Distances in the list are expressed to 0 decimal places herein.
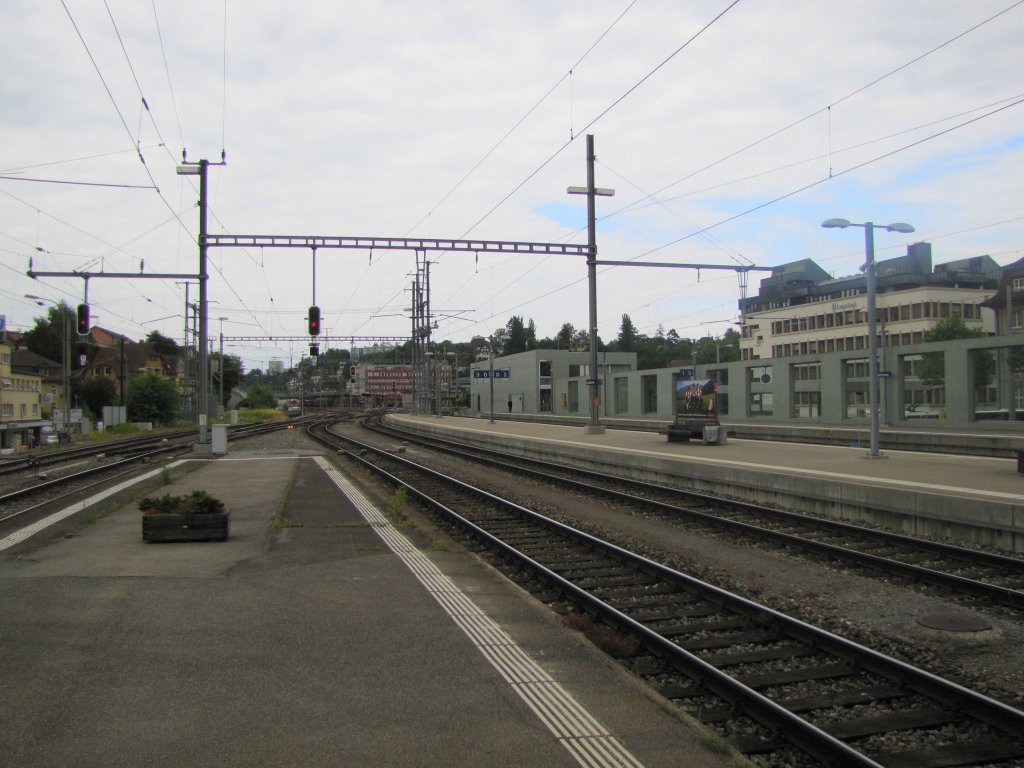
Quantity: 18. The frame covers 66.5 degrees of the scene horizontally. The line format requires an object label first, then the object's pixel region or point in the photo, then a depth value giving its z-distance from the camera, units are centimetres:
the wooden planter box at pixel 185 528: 1027
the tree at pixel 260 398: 9506
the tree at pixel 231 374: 10506
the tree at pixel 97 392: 7481
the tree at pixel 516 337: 15600
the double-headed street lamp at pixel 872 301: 1872
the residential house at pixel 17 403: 4722
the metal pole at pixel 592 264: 2867
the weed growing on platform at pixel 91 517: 1116
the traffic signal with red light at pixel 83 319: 2481
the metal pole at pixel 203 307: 2439
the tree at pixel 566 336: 17246
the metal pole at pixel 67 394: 4430
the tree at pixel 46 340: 10169
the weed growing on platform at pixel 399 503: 1436
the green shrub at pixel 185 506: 1062
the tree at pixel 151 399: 6044
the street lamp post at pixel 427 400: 6881
